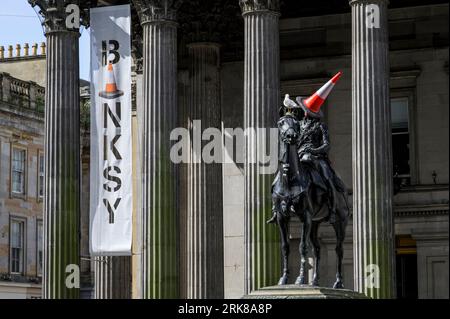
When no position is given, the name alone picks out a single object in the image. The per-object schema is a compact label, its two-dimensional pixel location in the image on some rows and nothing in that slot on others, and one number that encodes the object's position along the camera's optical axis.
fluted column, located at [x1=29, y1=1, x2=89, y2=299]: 43.88
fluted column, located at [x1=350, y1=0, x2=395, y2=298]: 40.44
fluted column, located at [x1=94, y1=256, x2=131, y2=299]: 49.41
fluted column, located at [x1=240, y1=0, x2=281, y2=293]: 41.84
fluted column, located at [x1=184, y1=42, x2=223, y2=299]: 47.84
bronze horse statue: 33.56
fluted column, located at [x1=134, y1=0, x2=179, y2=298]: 43.06
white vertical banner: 43.75
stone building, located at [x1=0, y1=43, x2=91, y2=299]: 70.12
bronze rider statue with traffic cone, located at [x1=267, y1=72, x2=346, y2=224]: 34.38
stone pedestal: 32.56
